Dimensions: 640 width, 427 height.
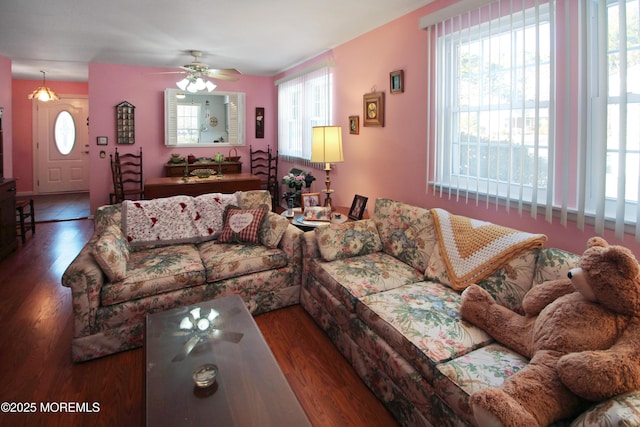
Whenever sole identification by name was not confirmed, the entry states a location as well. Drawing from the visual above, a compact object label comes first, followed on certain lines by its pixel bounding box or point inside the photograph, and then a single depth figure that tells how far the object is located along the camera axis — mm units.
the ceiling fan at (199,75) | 4645
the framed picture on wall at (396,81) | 3368
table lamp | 3520
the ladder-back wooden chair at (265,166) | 6691
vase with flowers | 3859
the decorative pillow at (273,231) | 3055
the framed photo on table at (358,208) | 3469
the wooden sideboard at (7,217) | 4047
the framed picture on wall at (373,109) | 3681
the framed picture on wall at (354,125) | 4113
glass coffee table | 1372
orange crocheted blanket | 2074
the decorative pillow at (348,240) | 2797
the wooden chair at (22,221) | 4757
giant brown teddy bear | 1216
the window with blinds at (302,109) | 4797
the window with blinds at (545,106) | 1890
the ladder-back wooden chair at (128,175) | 5777
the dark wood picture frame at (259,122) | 6781
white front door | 8055
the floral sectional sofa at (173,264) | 2336
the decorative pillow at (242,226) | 3154
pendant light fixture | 6641
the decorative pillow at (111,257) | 2342
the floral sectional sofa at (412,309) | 1540
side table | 3270
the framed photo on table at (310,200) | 3715
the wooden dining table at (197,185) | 5285
